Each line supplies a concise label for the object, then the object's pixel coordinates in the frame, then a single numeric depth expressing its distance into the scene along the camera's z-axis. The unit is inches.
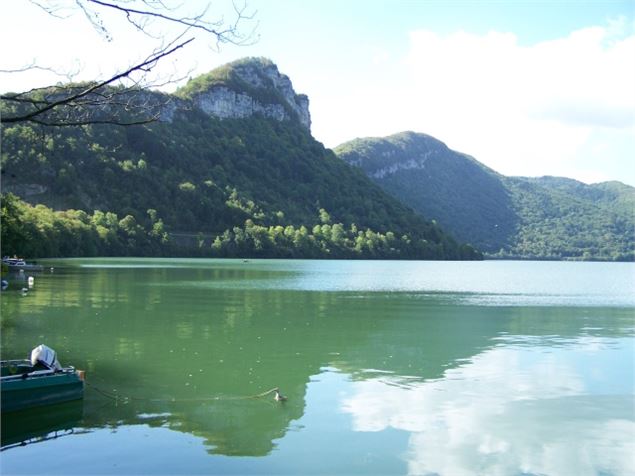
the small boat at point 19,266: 2386.8
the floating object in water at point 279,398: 598.9
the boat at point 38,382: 528.4
